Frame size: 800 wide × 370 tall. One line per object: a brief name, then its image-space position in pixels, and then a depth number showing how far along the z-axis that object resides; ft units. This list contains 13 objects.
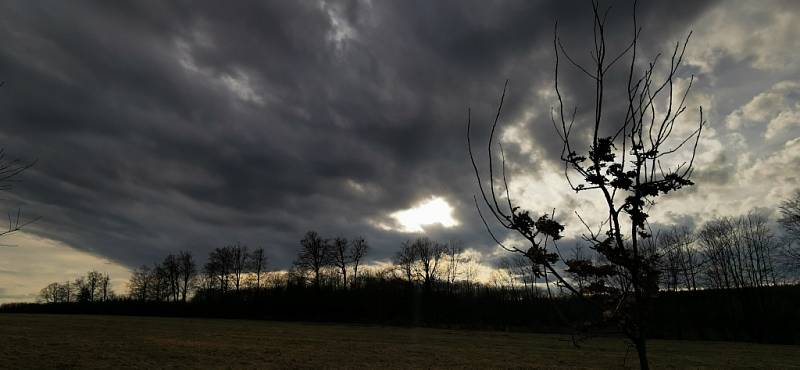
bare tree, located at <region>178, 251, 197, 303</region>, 334.85
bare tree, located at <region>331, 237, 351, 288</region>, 273.95
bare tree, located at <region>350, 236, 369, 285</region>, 277.23
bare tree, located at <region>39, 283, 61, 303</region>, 421.59
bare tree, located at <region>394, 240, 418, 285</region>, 269.64
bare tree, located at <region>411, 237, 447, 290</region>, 257.55
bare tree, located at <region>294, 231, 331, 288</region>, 272.51
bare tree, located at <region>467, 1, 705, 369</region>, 9.00
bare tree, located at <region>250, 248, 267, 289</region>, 309.83
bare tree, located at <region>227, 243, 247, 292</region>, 305.73
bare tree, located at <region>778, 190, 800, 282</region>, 130.29
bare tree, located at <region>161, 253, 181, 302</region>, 333.62
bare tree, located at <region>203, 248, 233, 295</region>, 306.55
